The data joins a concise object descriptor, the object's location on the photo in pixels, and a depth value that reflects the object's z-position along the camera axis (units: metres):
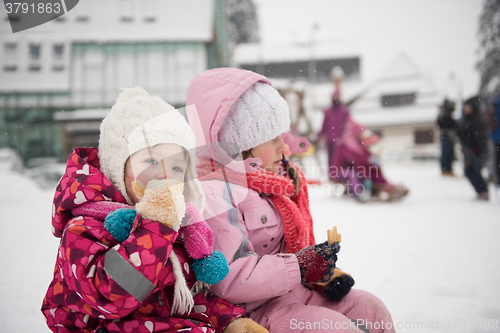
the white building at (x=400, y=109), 10.85
